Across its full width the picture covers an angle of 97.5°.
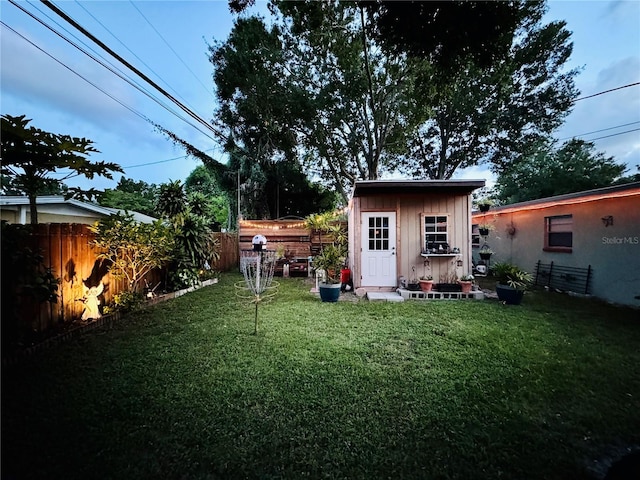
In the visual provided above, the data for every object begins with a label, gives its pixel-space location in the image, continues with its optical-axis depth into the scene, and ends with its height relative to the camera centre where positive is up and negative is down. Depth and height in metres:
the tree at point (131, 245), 4.19 +0.00
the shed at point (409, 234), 6.45 +0.17
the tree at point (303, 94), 9.56 +5.39
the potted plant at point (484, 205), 8.57 +1.09
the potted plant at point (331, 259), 5.63 -0.38
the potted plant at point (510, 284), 5.37 -0.86
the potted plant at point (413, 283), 6.23 -0.94
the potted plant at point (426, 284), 6.03 -0.94
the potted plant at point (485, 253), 9.01 -0.41
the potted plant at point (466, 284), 6.00 -0.93
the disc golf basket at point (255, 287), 3.86 -0.65
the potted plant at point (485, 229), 8.68 +0.36
